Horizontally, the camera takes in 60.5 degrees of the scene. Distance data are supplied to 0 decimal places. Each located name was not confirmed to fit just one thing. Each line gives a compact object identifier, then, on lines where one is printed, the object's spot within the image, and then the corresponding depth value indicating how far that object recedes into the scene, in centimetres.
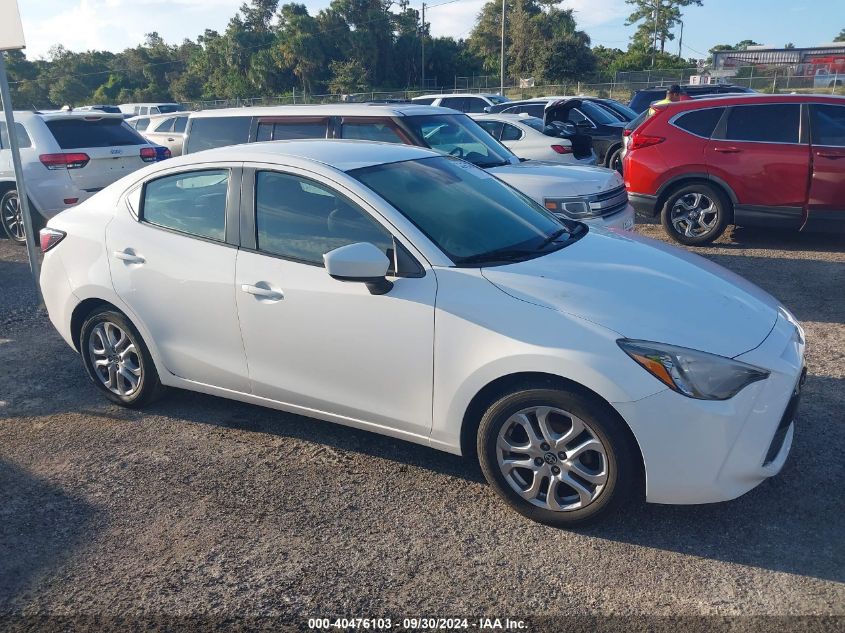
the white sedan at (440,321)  301
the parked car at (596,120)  1327
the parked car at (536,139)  1084
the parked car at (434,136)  699
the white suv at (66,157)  909
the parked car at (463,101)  1795
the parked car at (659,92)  1634
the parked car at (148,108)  3034
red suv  788
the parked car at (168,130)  1432
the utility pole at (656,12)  8029
